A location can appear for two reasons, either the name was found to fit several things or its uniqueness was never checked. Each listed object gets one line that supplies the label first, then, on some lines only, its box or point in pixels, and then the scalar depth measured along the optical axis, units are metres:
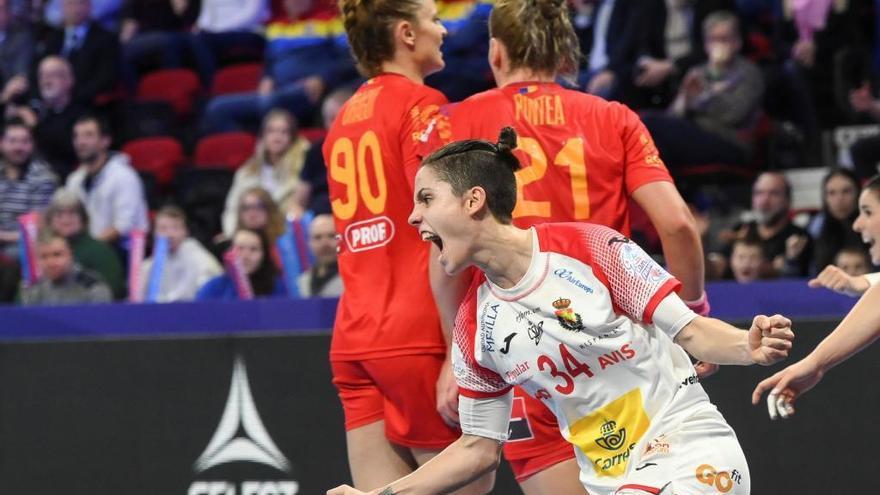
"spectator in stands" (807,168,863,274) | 13.44
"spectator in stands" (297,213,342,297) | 13.37
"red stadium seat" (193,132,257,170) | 20.45
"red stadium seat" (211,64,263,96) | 22.34
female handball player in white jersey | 6.13
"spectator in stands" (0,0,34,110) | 23.28
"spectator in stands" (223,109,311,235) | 17.73
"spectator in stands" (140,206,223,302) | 15.28
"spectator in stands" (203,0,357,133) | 20.02
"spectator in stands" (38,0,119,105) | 21.86
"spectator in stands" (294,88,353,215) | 16.63
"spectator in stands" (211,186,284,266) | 16.23
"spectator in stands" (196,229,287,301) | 14.59
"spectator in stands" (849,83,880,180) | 15.24
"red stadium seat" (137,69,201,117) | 22.50
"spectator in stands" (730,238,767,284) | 13.33
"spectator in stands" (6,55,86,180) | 21.05
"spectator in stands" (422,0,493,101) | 17.59
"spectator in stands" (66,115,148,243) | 19.05
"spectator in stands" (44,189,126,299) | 16.14
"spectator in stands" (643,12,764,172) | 16.03
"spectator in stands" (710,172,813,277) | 13.84
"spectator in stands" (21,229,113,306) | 14.59
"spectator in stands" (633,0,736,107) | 17.22
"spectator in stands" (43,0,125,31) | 24.56
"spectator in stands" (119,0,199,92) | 22.81
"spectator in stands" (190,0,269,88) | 22.84
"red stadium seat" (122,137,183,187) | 20.84
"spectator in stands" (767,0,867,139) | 16.94
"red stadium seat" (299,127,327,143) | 18.73
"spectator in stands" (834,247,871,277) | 12.21
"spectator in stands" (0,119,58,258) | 19.14
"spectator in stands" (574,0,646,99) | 17.22
